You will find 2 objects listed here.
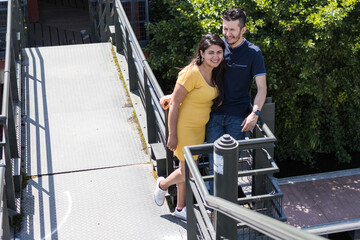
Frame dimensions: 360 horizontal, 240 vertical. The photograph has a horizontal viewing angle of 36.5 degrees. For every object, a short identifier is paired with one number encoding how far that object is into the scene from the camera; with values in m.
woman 3.87
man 3.98
